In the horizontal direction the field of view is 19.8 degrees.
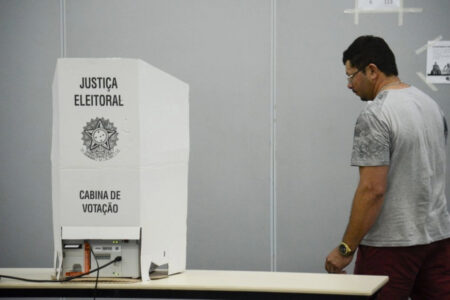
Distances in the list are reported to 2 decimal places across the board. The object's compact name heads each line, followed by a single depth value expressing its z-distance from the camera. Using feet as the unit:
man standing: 15.29
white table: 14.57
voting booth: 14.48
